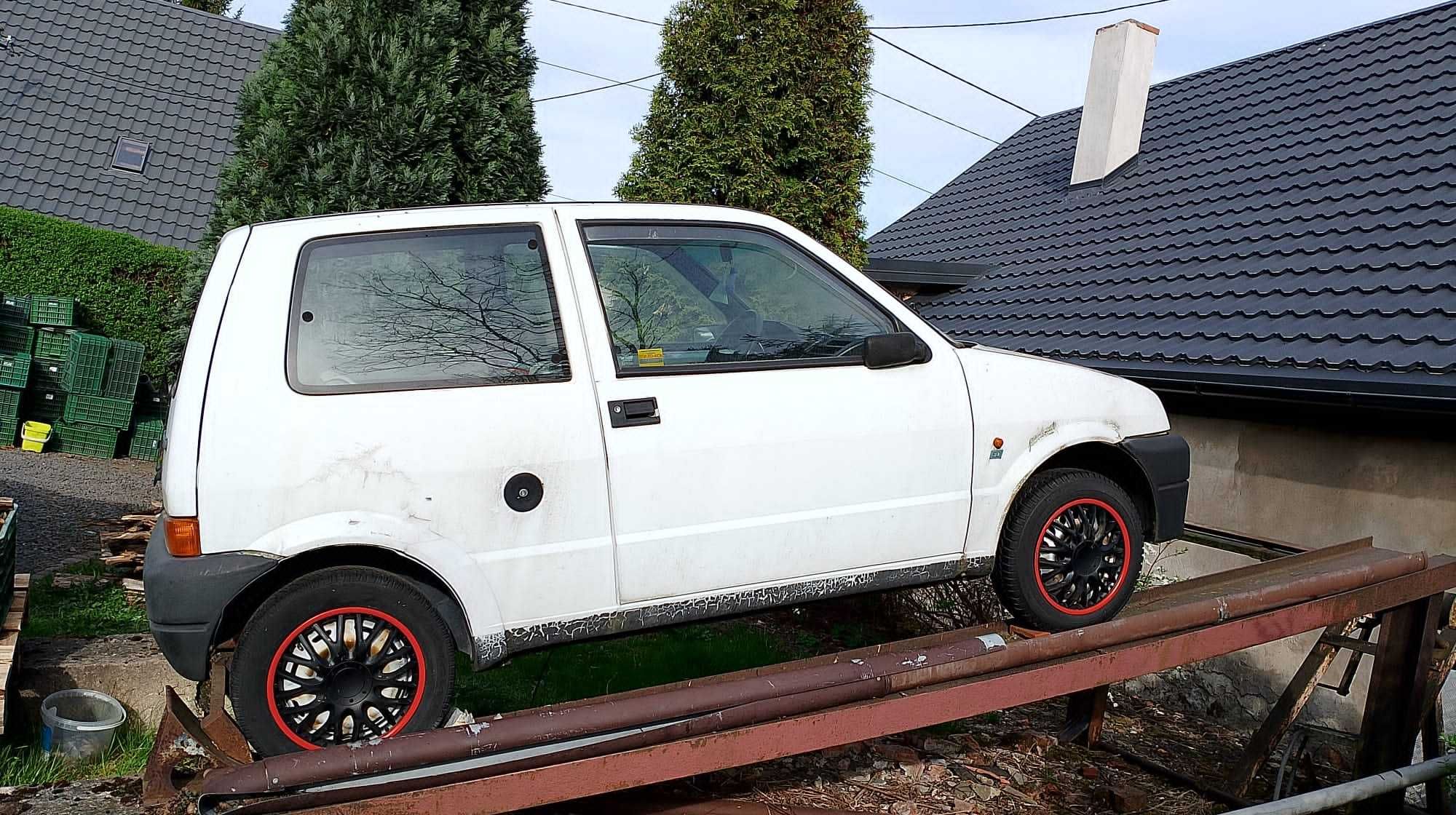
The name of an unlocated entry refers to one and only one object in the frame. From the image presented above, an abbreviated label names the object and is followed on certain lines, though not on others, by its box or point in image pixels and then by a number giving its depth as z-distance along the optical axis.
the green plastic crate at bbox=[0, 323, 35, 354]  11.27
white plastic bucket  4.53
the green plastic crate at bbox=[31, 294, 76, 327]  11.40
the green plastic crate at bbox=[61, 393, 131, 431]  11.27
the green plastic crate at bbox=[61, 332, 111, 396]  11.20
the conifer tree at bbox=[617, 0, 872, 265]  8.70
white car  3.24
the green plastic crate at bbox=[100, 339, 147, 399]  11.46
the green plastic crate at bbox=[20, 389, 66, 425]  11.48
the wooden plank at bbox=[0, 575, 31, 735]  4.40
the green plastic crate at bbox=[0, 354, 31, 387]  11.06
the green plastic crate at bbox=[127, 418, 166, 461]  11.66
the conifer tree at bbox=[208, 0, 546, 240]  6.41
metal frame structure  3.00
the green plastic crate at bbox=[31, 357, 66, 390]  11.35
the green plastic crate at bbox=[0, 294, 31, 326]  11.27
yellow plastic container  11.12
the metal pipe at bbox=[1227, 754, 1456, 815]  3.91
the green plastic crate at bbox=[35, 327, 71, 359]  11.34
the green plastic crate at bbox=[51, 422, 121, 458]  11.35
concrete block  4.80
